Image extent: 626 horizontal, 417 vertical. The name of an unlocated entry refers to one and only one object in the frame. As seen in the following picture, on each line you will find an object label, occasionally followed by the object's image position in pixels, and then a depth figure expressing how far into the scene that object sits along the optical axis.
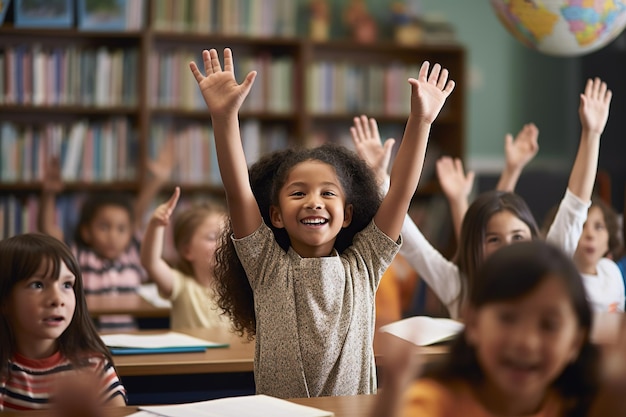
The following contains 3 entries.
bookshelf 5.31
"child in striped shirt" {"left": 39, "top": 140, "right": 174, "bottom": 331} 4.10
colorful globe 2.82
